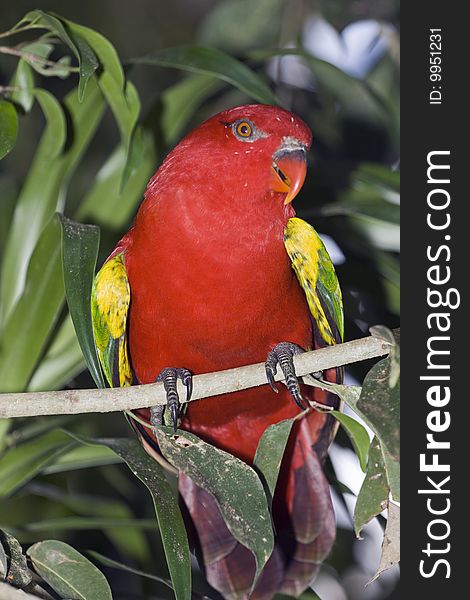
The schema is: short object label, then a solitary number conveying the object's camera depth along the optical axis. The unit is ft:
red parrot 4.92
